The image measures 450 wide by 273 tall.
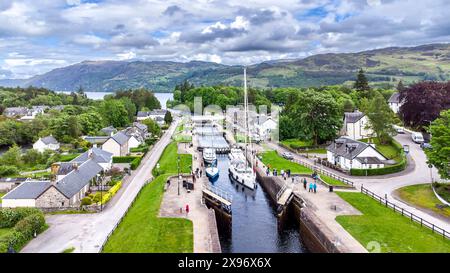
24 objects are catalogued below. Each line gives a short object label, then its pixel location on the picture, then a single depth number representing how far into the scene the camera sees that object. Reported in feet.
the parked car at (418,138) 243.81
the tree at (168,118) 426.92
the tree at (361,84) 428.56
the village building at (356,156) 182.60
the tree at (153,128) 334.44
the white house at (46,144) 269.64
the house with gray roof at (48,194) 134.92
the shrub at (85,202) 136.61
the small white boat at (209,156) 225.35
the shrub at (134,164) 203.26
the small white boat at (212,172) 190.90
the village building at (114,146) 238.07
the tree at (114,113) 395.14
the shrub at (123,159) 225.35
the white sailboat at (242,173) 170.62
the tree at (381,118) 233.55
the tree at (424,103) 240.12
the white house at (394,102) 378.94
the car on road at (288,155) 219.24
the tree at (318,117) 250.16
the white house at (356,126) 269.03
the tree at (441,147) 134.00
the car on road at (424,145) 229.74
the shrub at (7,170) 194.58
